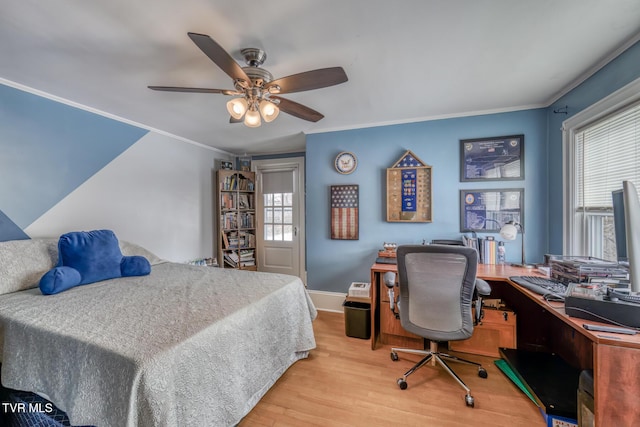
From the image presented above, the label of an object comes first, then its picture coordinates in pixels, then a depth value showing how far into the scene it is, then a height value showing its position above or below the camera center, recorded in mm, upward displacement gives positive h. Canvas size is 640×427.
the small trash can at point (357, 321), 2480 -1092
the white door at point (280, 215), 4258 -10
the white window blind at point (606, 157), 1579 +418
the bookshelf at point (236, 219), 3967 -73
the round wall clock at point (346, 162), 3121 +664
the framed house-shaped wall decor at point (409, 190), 2842 +282
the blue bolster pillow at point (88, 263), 1775 -407
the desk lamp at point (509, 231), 2158 -150
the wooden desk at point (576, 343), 1075 -806
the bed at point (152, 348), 1001 -653
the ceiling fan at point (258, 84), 1413 +824
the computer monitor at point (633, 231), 1114 -79
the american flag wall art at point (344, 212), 3123 +30
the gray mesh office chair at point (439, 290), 1681 -538
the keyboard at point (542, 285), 1559 -495
